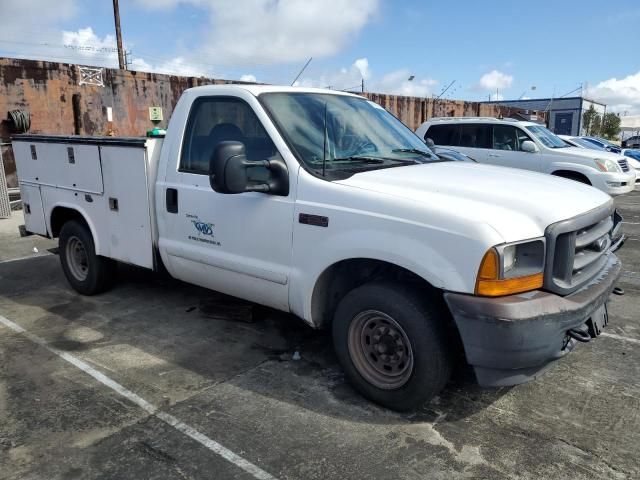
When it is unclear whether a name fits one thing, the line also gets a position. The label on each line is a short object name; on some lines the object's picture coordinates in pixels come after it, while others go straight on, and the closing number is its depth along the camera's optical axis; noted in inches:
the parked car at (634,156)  652.7
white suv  416.8
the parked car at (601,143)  718.8
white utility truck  108.3
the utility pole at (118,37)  807.1
